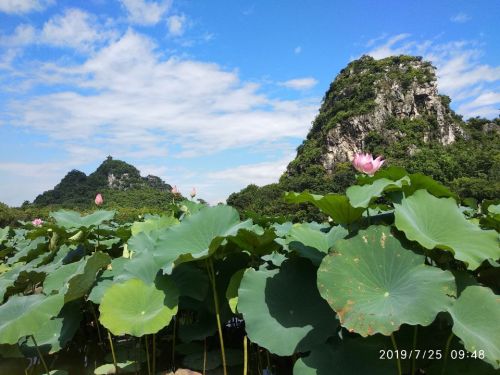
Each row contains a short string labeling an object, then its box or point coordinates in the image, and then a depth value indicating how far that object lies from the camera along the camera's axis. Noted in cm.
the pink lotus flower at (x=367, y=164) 178
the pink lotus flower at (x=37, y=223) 451
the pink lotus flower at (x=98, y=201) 382
